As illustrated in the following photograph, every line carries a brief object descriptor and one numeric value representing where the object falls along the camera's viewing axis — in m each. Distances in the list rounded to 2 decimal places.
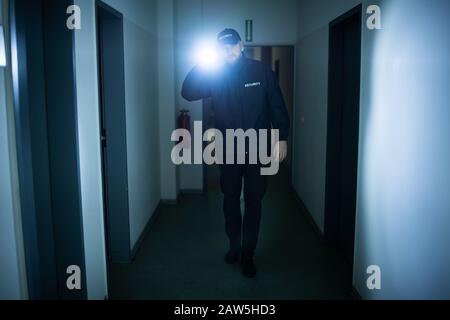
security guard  2.77
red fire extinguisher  4.68
